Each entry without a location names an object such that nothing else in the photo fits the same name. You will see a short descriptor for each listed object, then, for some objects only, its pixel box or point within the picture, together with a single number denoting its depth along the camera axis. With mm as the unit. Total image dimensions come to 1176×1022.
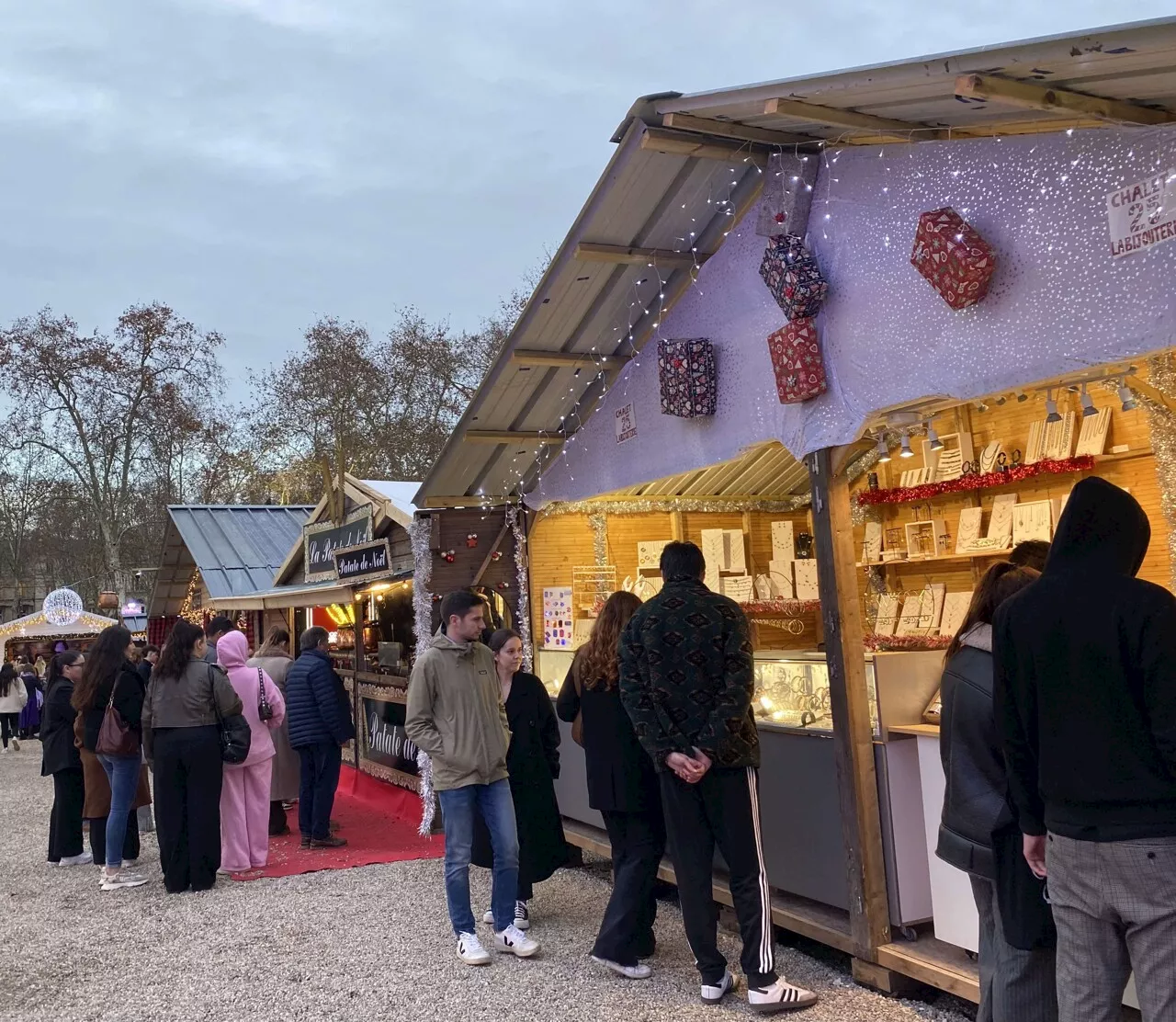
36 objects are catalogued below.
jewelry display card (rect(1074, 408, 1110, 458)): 6418
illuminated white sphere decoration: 24594
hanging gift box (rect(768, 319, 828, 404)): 4730
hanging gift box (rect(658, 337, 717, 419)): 5605
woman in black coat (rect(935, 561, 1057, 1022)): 2848
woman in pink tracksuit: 7453
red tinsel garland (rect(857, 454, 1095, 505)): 6523
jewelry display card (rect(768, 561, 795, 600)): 8586
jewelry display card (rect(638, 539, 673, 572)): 8523
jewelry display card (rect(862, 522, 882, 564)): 7984
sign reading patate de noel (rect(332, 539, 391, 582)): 10297
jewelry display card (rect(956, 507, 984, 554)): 7164
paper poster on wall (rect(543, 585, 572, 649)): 8234
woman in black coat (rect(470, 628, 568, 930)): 5512
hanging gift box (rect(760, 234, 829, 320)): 4727
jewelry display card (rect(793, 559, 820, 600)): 8516
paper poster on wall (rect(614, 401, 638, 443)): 6534
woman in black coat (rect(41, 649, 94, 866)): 7926
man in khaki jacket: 4930
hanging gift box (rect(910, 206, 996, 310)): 3842
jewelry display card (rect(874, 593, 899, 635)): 7801
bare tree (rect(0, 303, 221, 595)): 31078
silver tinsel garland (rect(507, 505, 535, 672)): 8266
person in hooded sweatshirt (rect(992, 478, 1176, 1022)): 2324
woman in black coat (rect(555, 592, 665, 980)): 4684
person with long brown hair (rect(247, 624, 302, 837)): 8812
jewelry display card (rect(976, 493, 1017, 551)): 6945
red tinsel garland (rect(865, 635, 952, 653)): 7266
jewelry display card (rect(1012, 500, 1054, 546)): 6668
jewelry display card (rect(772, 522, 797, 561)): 8719
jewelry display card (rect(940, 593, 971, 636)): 7348
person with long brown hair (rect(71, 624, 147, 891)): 7160
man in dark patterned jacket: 4168
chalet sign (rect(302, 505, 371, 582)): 11070
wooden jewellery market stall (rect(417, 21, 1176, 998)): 3484
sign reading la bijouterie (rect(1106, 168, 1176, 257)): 3264
